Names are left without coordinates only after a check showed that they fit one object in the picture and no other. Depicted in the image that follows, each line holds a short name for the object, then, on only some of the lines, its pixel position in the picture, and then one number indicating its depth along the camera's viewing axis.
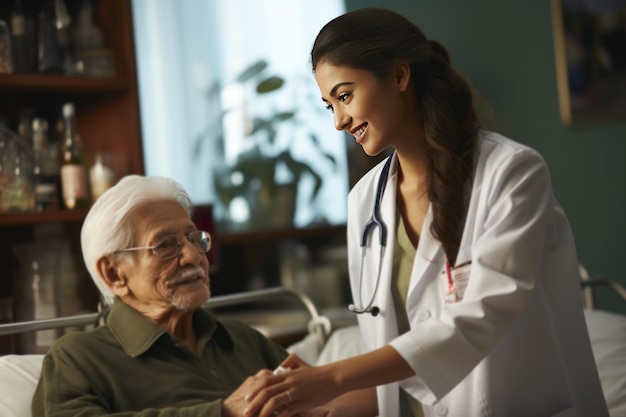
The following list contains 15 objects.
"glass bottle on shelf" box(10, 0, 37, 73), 2.85
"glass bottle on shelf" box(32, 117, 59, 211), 2.84
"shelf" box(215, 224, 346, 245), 3.60
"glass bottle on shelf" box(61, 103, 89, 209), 2.87
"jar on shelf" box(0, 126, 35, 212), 2.77
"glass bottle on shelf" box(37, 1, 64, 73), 2.88
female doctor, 1.52
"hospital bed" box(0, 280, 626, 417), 1.98
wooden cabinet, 2.92
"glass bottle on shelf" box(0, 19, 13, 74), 2.78
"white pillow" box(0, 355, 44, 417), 1.90
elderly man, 1.83
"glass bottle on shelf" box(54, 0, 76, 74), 2.90
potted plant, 3.91
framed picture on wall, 3.56
